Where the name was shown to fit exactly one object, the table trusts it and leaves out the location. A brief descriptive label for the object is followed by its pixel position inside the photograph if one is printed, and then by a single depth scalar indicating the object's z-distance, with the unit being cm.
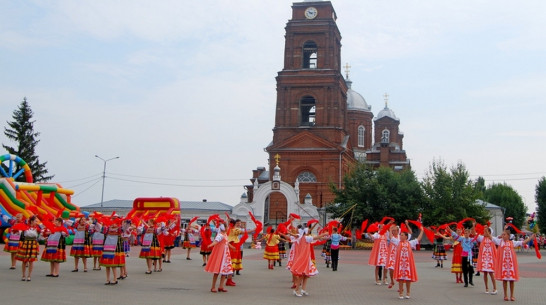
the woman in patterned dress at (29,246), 1609
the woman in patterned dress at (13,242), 1852
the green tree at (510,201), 7606
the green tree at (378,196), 4422
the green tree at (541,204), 6050
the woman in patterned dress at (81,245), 1909
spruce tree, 5793
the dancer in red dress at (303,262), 1416
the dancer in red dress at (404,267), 1402
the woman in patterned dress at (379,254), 1750
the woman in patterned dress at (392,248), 1591
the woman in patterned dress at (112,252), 1548
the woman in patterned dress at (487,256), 1523
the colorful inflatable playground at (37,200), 3419
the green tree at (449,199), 4450
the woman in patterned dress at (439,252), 2548
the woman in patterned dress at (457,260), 1796
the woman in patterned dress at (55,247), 1720
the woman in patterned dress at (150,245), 1905
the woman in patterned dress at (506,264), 1402
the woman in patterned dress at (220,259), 1417
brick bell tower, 5591
